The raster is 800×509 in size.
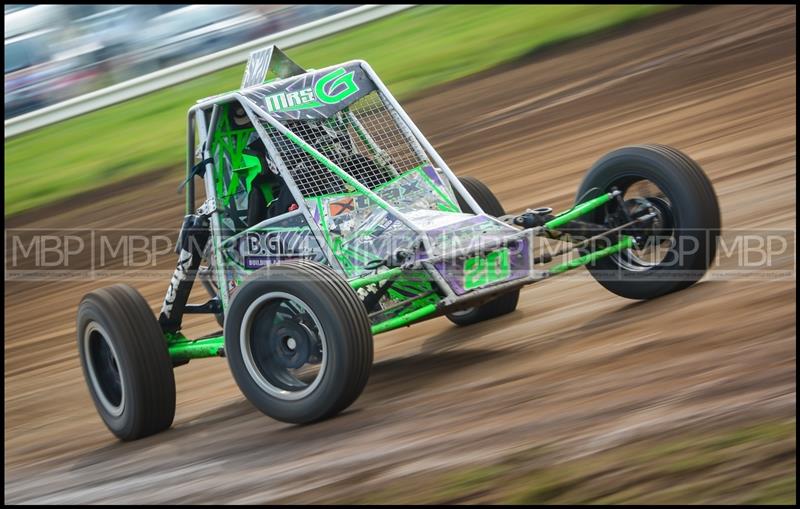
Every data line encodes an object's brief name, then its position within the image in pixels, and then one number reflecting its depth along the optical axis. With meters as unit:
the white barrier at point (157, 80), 36.91
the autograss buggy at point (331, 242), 11.65
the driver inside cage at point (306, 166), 13.38
